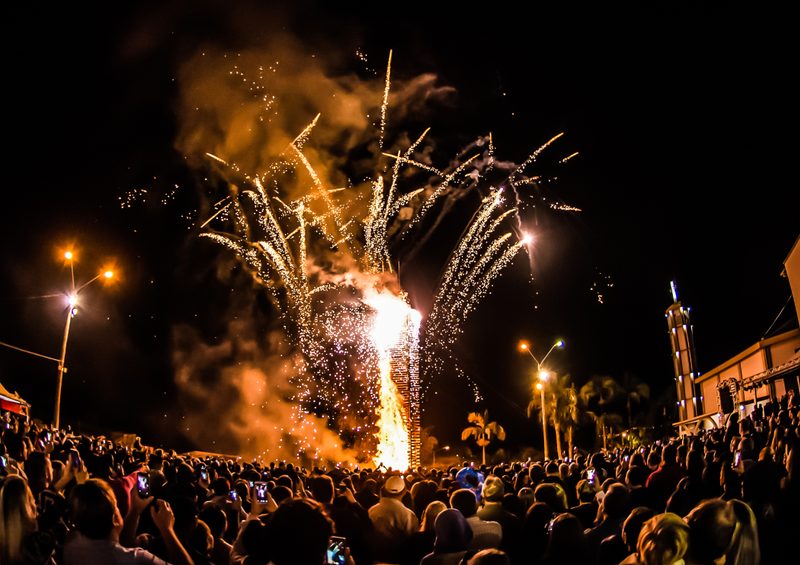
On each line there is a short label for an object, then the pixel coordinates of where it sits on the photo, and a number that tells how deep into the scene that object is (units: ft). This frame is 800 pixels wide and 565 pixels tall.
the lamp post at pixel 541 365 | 105.10
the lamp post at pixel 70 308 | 73.20
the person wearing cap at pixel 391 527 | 22.58
